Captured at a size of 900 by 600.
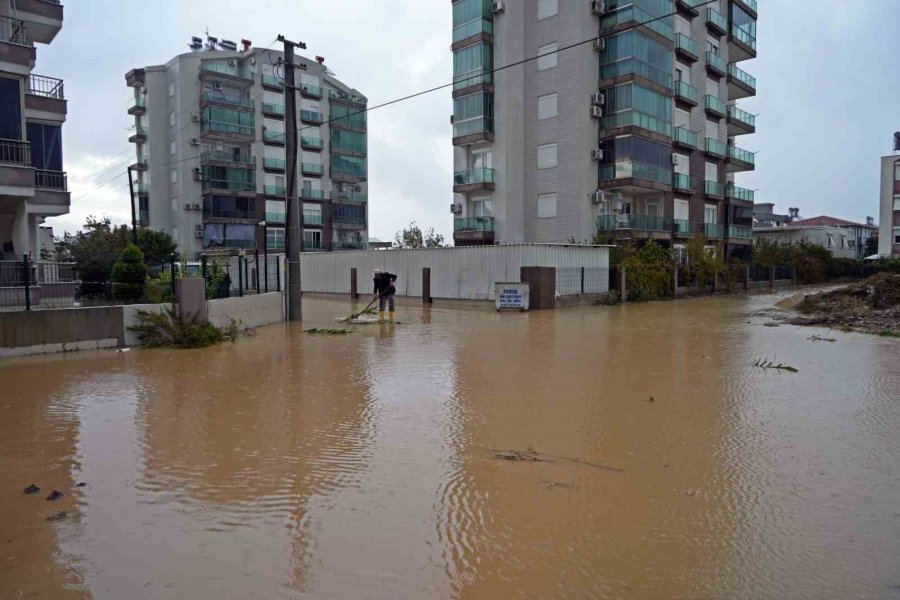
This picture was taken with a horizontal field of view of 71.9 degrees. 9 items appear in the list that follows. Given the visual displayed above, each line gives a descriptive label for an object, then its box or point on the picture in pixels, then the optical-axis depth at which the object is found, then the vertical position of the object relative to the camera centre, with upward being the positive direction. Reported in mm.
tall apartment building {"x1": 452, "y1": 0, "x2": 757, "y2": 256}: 35500 +8880
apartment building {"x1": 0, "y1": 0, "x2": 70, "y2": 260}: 17719 +4446
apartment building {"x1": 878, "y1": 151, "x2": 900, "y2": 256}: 56562 +5644
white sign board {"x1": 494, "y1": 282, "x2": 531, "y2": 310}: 22580 -927
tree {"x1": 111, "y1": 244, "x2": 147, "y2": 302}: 14242 -69
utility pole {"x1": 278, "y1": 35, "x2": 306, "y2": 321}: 17875 +2172
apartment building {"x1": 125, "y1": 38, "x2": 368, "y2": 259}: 55438 +11654
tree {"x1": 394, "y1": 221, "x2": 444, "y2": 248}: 56438 +2992
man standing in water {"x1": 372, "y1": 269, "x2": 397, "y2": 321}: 18531 -425
